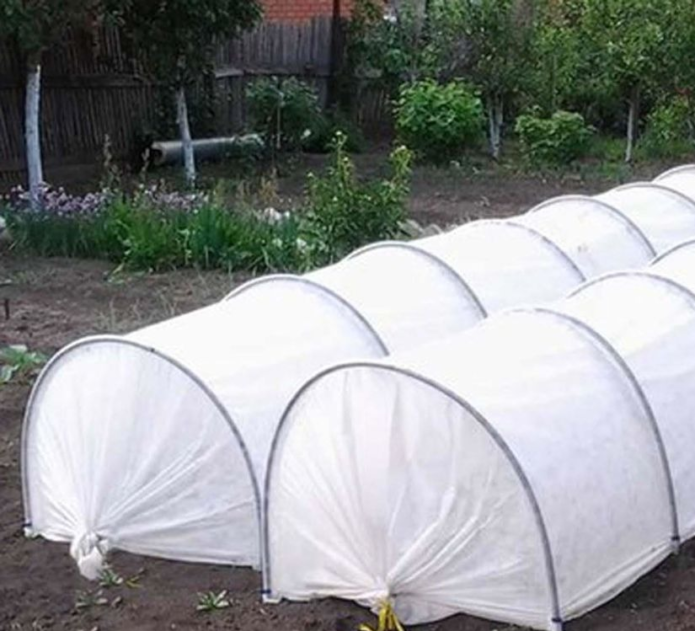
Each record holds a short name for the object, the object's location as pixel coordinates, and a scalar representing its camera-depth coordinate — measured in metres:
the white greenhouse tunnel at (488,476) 4.58
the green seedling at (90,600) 5.05
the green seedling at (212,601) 4.98
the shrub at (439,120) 17.92
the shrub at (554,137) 17.69
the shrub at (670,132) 18.39
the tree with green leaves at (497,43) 18.59
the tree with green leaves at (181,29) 14.77
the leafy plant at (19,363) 8.00
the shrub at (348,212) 10.02
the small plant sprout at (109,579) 5.21
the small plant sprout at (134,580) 5.21
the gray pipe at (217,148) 17.02
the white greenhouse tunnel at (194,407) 5.38
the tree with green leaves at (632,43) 17.28
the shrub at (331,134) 18.77
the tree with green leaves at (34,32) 12.43
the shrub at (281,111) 17.66
